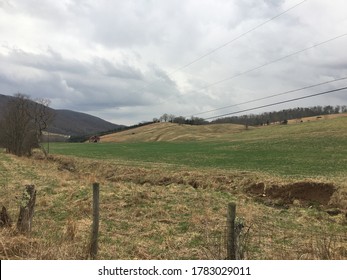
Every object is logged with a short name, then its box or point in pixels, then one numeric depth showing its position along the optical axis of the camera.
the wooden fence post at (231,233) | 5.94
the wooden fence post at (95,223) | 7.32
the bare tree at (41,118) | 67.06
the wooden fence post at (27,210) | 8.41
